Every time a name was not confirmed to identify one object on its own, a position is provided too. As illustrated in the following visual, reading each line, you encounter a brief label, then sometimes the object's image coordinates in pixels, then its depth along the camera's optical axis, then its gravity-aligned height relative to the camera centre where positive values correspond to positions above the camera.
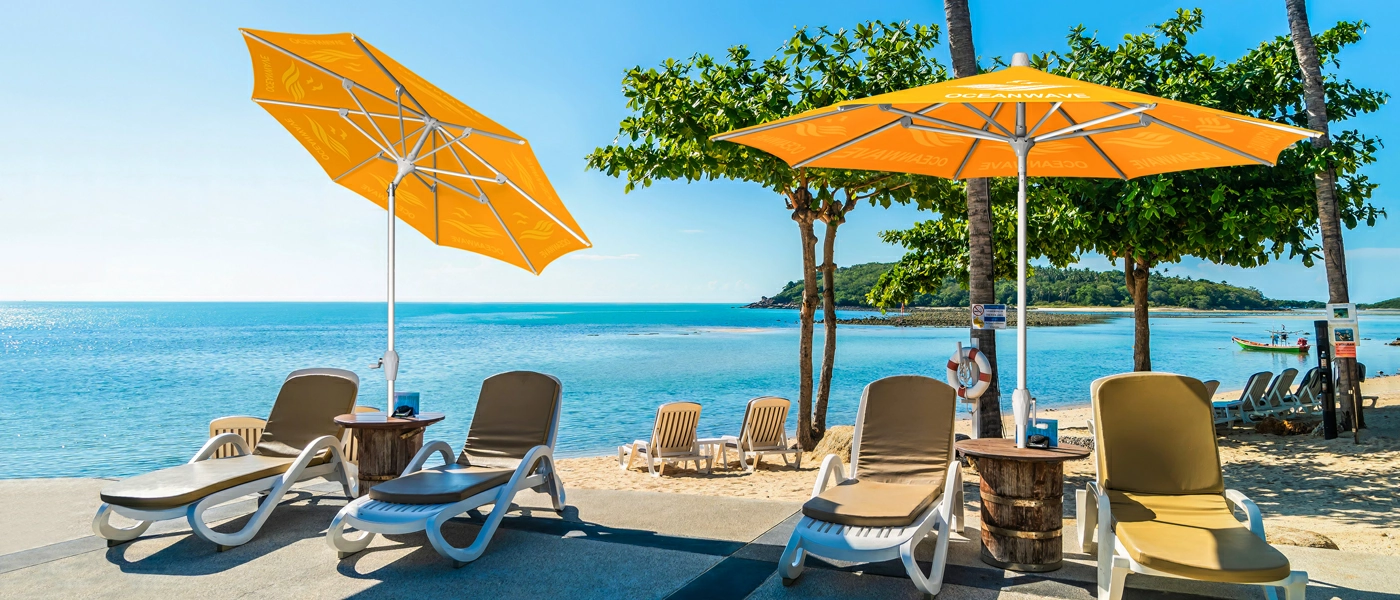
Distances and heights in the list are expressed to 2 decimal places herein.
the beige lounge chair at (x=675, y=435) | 9.98 -1.76
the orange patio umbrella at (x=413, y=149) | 4.68 +1.17
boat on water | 43.81 -2.78
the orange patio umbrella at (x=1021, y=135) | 3.88 +1.01
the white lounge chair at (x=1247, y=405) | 12.46 -1.76
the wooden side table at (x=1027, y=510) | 4.20 -1.16
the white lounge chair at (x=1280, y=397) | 12.60 -1.63
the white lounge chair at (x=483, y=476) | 4.38 -1.13
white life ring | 4.88 -0.46
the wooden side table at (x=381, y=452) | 5.40 -1.05
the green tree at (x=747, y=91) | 8.93 +2.52
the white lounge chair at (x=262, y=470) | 4.53 -1.10
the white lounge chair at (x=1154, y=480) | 3.68 -1.01
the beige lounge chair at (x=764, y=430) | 10.29 -1.75
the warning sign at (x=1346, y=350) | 9.53 -0.66
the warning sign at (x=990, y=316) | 5.20 -0.11
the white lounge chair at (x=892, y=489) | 3.87 -1.13
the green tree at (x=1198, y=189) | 8.91 +1.37
